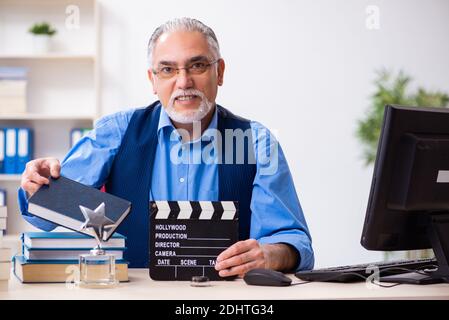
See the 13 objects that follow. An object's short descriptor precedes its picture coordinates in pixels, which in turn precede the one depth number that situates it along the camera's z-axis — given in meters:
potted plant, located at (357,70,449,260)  4.77
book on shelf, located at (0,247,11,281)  1.78
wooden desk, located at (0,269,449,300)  1.59
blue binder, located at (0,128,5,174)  4.39
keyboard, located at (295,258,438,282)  1.84
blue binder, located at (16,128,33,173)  4.43
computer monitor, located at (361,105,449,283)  1.81
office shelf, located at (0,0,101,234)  4.57
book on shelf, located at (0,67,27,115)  4.40
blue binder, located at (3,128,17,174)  4.39
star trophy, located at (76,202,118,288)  1.70
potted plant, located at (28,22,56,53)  4.47
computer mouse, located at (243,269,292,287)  1.78
